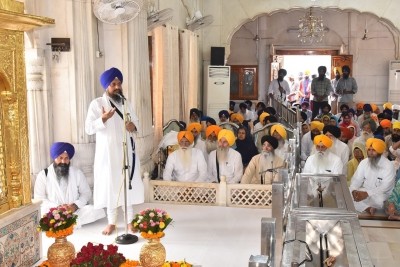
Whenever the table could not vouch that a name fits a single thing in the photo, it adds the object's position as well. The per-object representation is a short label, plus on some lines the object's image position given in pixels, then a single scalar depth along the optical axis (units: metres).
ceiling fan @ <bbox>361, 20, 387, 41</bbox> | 15.58
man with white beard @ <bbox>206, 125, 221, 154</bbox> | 7.88
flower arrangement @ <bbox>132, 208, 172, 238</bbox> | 4.07
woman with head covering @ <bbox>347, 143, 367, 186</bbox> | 6.90
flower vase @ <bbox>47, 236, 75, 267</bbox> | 4.06
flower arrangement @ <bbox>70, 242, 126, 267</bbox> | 3.13
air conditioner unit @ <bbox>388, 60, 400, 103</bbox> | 14.81
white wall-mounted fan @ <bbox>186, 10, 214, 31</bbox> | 11.42
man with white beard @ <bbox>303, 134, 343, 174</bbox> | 6.59
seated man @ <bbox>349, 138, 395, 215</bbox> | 6.21
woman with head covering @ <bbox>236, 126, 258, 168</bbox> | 7.94
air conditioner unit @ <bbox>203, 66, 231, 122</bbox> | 12.77
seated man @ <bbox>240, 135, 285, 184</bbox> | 6.61
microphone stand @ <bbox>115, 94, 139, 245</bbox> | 4.86
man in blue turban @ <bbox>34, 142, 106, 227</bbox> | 5.46
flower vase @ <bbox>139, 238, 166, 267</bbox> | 4.04
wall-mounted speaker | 12.98
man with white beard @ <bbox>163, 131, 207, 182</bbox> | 6.79
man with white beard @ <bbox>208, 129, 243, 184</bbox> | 6.81
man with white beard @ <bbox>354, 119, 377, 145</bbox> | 8.09
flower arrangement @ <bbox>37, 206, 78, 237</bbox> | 4.07
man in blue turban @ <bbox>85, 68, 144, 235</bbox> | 5.12
